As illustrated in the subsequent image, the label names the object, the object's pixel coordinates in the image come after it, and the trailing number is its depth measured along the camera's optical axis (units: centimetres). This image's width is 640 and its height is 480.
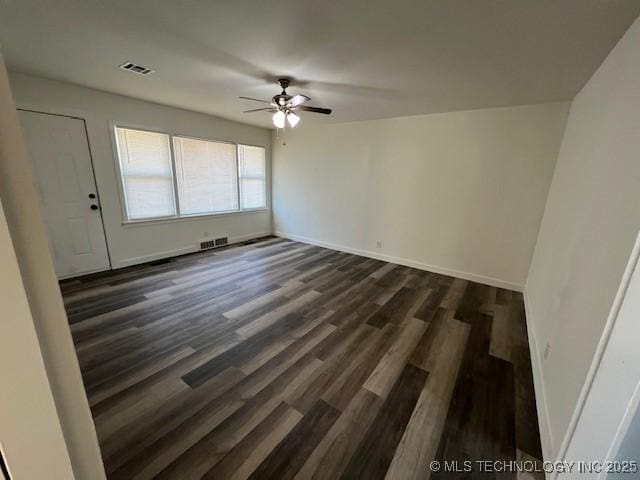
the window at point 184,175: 390
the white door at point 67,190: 312
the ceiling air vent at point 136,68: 251
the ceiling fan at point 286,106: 273
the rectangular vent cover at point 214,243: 498
